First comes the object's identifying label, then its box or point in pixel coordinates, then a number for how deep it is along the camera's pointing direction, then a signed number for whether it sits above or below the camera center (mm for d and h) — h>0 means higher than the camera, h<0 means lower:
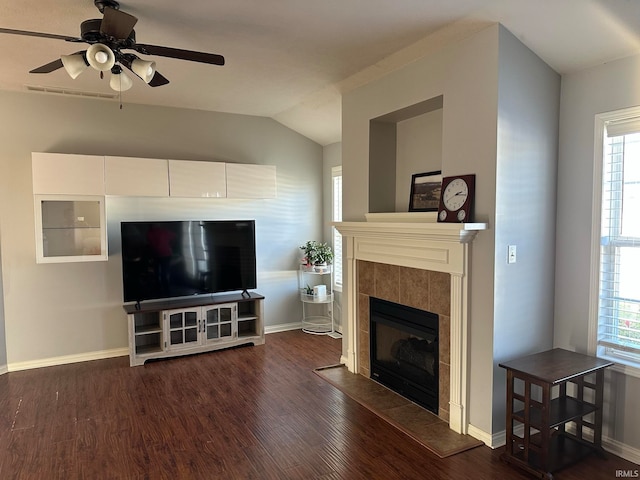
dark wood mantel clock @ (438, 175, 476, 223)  2930 +164
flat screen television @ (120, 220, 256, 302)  4602 -384
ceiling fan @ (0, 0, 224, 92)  2186 +945
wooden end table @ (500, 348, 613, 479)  2555 -1177
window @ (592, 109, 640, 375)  2734 -120
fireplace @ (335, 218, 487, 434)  3027 -450
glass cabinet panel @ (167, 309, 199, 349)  4688 -1125
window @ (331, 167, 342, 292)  5707 +99
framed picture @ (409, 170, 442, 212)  3502 +255
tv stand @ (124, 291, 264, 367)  4621 -1124
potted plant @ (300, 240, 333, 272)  5449 -416
